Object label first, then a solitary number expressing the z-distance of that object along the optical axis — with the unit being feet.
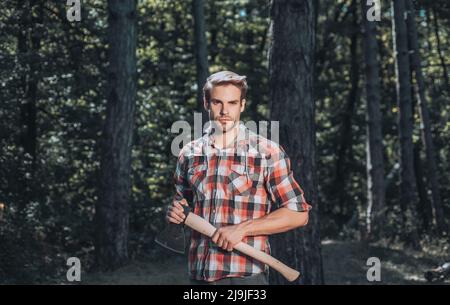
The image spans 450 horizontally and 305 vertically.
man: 13.58
